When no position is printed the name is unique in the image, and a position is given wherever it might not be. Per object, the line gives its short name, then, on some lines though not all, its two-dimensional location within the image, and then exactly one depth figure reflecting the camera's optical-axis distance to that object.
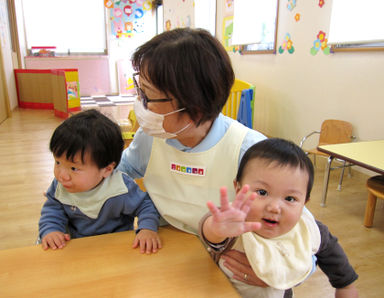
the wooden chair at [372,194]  2.28
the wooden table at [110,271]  0.69
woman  0.87
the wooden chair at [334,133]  3.17
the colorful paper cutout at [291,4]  3.83
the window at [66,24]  8.48
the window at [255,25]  4.32
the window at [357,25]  2.83
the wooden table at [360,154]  2.11
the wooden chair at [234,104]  3.93
